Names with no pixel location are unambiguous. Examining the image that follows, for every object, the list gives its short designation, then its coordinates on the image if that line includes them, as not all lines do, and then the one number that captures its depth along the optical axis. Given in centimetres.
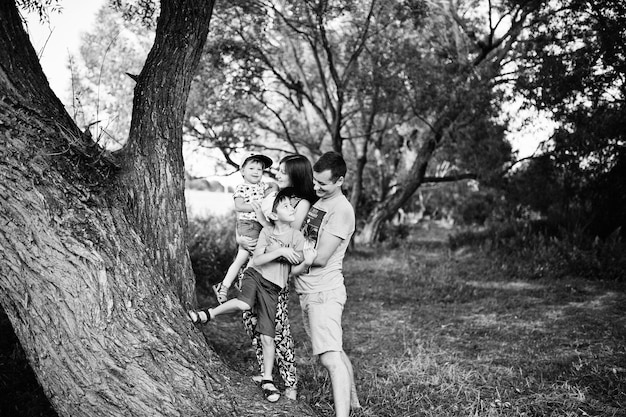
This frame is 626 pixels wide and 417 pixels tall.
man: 382
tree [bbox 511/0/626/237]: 930
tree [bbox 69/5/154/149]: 1320
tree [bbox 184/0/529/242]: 1135
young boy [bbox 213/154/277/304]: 461
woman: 401
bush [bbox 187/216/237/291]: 868
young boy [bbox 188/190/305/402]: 393
